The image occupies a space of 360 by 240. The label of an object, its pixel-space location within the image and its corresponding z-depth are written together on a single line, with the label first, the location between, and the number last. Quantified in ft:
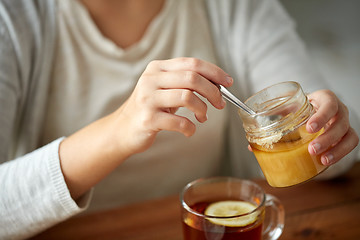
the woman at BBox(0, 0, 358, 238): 2.02
